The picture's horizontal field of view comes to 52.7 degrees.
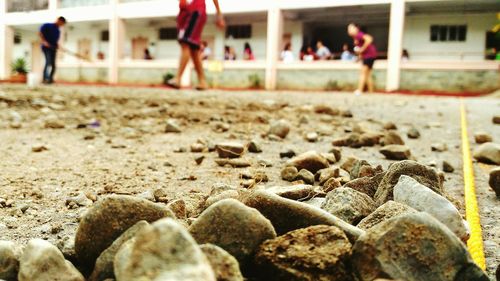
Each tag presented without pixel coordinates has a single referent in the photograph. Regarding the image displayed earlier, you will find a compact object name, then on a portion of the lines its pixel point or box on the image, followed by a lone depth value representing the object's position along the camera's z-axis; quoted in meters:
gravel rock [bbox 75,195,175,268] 0.98
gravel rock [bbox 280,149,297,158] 2.63
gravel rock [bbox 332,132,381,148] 3.02
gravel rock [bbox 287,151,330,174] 2.13
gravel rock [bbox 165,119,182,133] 3.65
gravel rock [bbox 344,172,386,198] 1.49
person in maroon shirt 10.27
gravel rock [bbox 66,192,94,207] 1.60
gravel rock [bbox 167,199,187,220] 1.29
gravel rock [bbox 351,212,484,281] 0.86
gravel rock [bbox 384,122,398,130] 3.94
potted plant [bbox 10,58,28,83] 20.78
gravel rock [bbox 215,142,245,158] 2.51
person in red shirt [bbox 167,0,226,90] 5.48
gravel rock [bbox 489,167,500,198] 1.78
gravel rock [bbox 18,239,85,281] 0.87
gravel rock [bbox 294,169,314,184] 1.97
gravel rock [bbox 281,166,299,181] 2.02
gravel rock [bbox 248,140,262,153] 2.71
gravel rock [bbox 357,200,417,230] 1.10
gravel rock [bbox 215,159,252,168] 2.32
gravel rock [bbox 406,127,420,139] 3.51
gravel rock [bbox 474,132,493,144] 3.30
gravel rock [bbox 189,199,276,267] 0.90
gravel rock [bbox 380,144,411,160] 2.54
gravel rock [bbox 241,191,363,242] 1.00
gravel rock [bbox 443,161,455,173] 2.28
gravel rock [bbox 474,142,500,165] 2.54
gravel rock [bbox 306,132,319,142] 3.26
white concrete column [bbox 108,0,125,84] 20.69
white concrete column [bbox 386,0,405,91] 16.16
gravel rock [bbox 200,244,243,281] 0.78
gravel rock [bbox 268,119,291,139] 3.39
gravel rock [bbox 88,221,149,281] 0.89
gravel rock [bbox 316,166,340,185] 1.90
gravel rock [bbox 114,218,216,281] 0.66
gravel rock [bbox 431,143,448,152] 2.98
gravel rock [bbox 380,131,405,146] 2.97
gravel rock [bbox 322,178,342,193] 1.65
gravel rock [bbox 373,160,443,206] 1.37
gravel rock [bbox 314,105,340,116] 4.97
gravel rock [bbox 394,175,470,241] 1.12
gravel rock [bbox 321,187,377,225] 1.21
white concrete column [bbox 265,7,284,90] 17.77
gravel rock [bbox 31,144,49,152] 2.77
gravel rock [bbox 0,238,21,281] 0.92
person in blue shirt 10.48
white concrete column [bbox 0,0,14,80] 22.20
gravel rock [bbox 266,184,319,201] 1.44
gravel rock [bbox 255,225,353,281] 0.85
